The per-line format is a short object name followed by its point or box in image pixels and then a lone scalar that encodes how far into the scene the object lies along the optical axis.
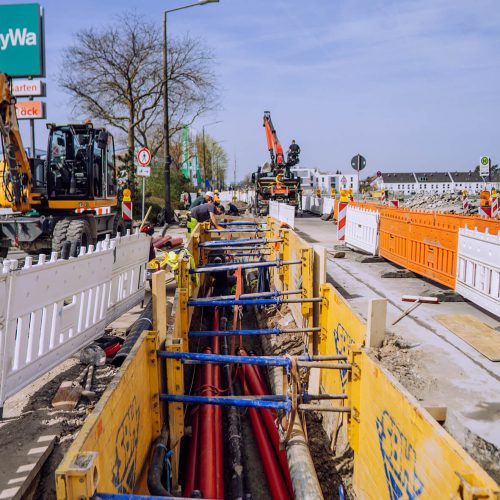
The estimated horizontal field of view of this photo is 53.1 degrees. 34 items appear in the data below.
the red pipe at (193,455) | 4.32
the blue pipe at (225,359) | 4.14
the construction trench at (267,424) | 2.45
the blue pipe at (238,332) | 5.93
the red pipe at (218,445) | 4.36
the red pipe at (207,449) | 4.28
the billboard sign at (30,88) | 21.05
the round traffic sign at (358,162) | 15.85
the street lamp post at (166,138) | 21.57
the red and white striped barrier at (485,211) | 16.79
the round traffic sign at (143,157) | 15.05
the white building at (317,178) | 142.38
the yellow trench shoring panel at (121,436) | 2.10
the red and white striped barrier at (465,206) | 22.24
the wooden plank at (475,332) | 5.38
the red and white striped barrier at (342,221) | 13.88
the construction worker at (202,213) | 12.71
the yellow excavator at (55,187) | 10.52
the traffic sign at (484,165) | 21.95
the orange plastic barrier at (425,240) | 7.96
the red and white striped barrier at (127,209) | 15.91
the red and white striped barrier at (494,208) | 17.88
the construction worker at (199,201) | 16.18
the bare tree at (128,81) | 27.62
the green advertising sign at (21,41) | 19.78
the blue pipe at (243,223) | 13.21
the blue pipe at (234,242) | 9.88
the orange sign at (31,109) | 21.84
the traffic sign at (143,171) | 14.68
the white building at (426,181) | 132.50
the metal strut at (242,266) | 7.41
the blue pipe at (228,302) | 6.41
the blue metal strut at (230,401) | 4.01
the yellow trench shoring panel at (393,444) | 2.15
